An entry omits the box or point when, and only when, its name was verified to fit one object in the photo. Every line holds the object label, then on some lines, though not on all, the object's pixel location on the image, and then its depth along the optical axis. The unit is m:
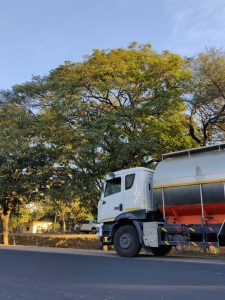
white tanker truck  13.38
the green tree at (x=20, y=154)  22.05
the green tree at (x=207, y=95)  20.94
